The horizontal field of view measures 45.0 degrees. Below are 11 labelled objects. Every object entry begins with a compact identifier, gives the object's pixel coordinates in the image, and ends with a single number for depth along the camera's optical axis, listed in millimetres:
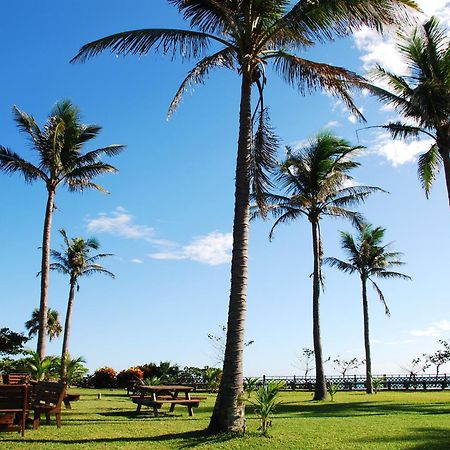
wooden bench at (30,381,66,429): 11375
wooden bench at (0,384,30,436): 10031
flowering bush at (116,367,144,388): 31625
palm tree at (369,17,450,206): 18297
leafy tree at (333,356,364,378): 43094
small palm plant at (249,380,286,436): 10680
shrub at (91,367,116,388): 34875
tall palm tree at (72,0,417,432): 11250
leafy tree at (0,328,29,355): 28906
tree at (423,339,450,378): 41938
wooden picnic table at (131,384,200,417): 14910
